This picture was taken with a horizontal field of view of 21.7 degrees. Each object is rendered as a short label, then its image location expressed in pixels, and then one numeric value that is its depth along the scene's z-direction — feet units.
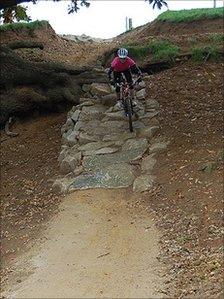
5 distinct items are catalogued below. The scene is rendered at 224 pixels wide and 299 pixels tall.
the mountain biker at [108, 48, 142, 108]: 35.29
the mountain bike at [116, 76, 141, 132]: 35.37
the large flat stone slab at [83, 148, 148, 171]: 32.78
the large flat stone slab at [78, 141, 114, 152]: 34.91
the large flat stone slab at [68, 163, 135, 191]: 30.55
